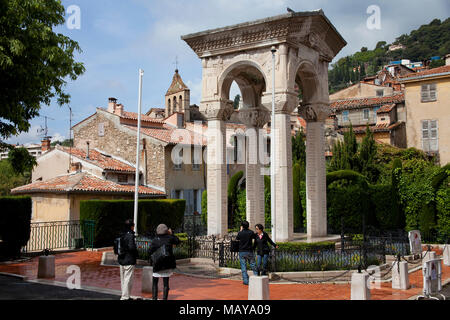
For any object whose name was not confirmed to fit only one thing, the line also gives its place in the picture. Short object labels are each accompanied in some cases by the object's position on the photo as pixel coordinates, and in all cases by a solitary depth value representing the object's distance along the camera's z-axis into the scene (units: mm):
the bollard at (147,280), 11492
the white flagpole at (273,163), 15609
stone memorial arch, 16328
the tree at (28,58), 11266
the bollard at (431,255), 12594
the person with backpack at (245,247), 12133
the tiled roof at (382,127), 40094
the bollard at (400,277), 11789
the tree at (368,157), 30484
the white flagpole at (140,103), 17344
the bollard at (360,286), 9453
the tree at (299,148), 30250
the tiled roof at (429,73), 34594
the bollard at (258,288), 9055
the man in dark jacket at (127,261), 10203
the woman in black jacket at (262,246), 12148
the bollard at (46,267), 13672
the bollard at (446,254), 16080
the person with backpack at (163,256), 9516
